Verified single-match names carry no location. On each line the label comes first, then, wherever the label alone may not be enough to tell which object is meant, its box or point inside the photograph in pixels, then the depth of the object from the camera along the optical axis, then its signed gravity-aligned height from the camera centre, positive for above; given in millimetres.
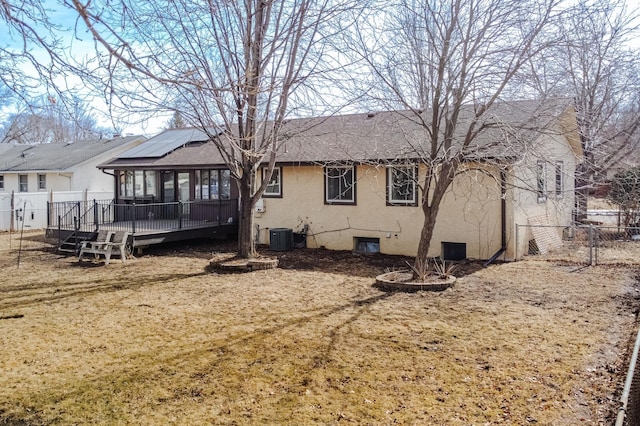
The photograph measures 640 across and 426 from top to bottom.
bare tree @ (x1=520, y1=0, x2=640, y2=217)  7996 +2729
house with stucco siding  9648 +550
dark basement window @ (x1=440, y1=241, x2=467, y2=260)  12516 -1197
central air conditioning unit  14211 -962
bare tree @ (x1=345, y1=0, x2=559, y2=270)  8086 +2428
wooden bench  12461 -1037
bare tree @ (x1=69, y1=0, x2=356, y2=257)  9117 +2602
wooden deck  13852 -546
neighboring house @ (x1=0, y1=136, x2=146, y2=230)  21375 +1967
